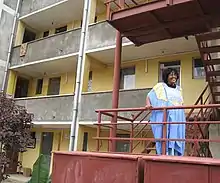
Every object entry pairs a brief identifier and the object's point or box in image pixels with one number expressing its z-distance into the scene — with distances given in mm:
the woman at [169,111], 4754
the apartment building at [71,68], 11828
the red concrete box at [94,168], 3207
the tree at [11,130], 11127
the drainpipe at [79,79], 12844
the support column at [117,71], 7156
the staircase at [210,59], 6750
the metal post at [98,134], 5047
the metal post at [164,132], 4466
